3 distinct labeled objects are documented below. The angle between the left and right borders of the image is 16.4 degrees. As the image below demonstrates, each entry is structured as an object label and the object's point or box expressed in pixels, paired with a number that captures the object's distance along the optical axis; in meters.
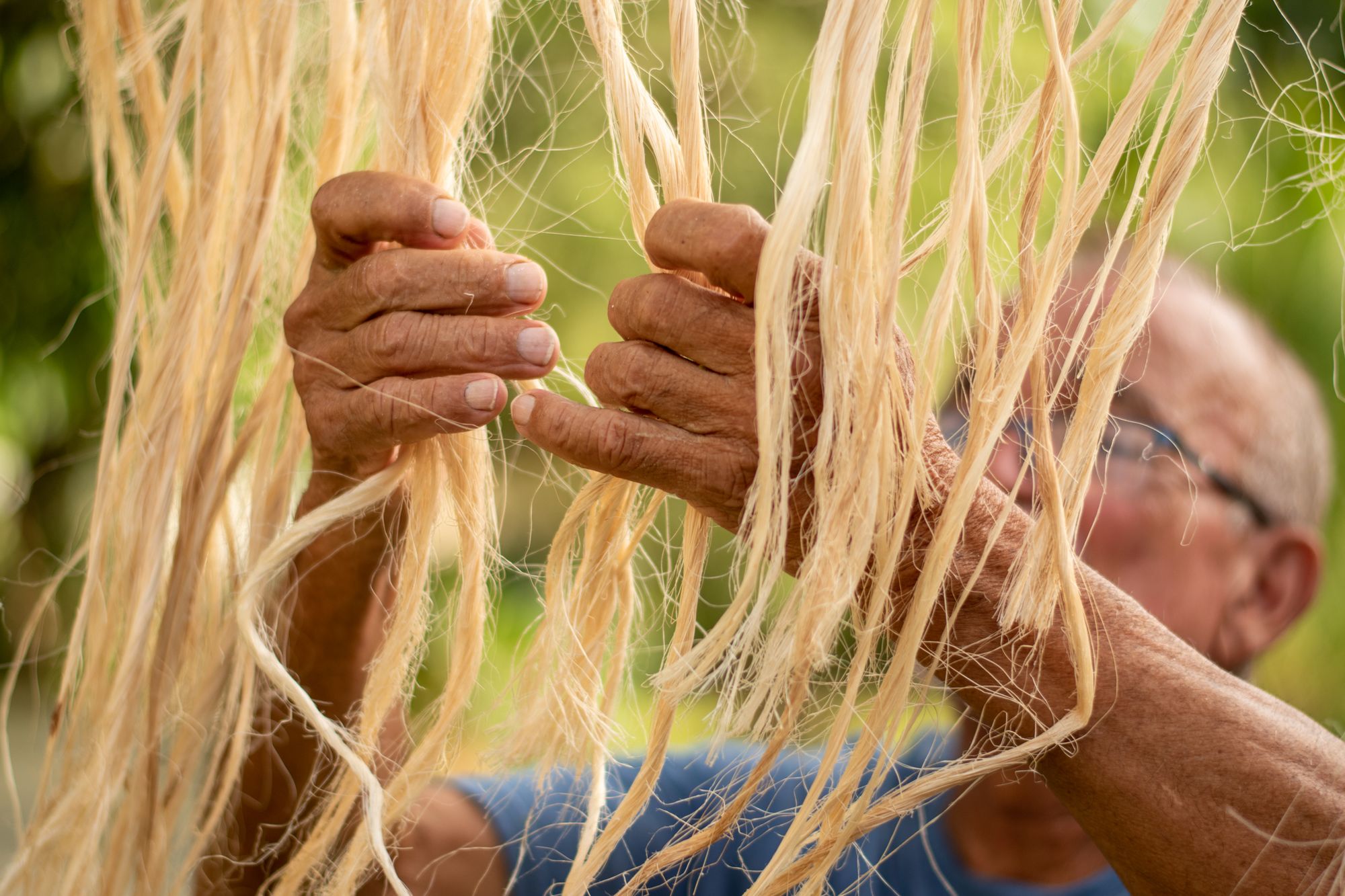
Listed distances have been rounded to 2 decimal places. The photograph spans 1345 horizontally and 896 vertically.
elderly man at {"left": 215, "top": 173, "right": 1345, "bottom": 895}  1.29
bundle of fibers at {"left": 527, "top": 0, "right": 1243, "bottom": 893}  1.27
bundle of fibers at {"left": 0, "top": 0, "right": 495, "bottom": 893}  1.34
